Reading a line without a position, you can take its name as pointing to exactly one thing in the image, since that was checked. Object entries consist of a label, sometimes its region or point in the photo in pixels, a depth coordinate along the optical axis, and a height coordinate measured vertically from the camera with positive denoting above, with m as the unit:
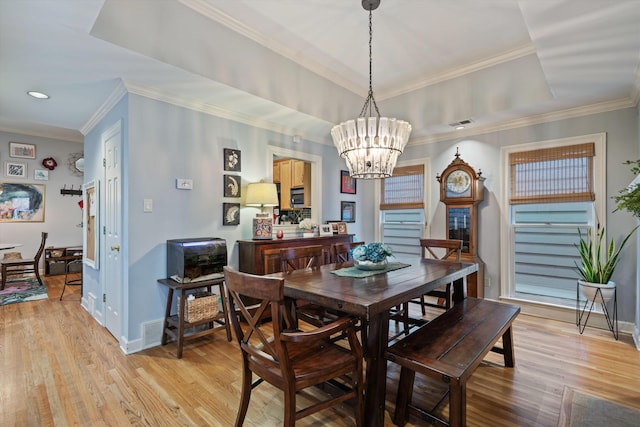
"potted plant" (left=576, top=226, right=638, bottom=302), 3.12 -0.56
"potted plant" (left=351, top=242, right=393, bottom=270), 2.49 -0.37
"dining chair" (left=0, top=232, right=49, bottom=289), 5.08 -0.92
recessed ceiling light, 3.10 +1.23
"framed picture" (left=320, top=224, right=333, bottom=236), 4.51 -0.28
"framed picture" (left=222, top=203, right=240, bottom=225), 3.55 -0.02
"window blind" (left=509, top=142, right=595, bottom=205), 3.54 +0.47
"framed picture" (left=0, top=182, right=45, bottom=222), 5.91 +0.18
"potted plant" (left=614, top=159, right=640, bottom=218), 1.87 +0.07
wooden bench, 1.51 -0.81
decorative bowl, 2.50 -0.45
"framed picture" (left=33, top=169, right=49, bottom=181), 6.20 +0.76
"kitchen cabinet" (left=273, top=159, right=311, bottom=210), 5.04 +0.64
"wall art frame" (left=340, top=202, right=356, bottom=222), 5.09 +0.01
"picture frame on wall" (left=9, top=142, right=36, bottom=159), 5.92 +1.22
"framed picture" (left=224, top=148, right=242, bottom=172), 3.56 +0.62
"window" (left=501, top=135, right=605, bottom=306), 3.53 +0.03
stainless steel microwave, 5.30 +0.26
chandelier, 2.56 +0.61
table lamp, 3.62 +0.13
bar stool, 5.01 -1.24
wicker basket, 2.84 -0.93
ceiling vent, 3.98 +1.21
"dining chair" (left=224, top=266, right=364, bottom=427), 1.44 -0.82
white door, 3.00 -0.21
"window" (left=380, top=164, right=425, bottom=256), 4.93 +0.05
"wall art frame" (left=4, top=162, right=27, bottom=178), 5.88 +0.82
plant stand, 3.11 -1.08
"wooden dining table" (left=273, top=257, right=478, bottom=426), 1.69 -0.51
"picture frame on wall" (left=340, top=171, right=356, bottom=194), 5.14 +0.49
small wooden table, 2.74 -1.05
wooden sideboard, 3.45 -0.50
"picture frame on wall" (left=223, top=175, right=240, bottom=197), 3.57 +0.31
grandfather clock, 4.11 +0.13
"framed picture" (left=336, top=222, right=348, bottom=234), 4.71 -0.25
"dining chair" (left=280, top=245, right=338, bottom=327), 2.71 -0.52
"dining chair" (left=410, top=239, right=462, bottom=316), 3.04 -0.42
